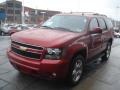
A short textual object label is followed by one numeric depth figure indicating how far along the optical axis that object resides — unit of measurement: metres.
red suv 2.03
